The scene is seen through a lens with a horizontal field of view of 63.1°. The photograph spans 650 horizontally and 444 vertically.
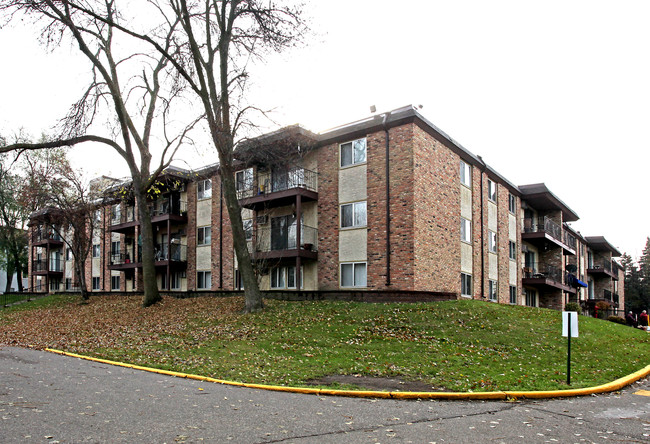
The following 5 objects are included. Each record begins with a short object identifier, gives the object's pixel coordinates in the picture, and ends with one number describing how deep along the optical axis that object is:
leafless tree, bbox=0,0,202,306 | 22.45
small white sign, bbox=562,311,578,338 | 10.45
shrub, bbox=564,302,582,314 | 32.71
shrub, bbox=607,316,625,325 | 35.03
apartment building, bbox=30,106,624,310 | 21.98
